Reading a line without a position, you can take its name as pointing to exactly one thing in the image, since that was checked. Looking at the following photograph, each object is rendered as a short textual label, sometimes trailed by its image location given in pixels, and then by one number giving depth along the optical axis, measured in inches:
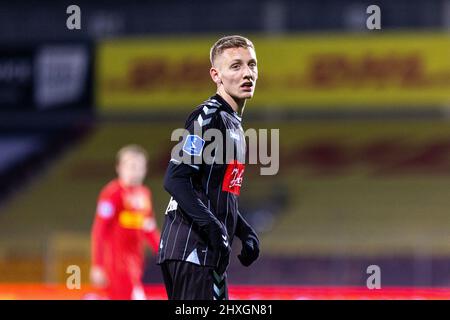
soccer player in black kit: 363.3
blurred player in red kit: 767.7
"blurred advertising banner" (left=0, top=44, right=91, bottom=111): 1444.4
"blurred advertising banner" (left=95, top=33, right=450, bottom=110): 1430.9
